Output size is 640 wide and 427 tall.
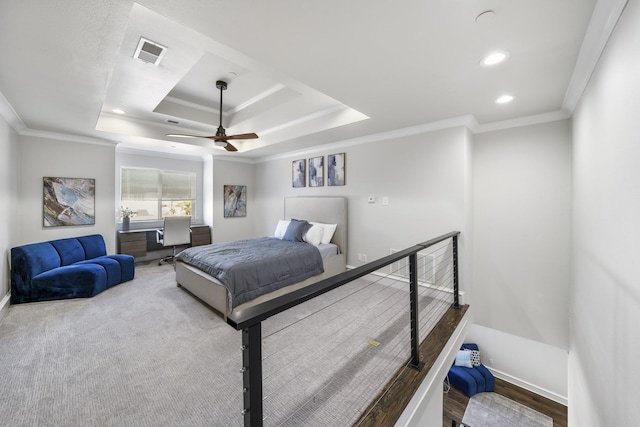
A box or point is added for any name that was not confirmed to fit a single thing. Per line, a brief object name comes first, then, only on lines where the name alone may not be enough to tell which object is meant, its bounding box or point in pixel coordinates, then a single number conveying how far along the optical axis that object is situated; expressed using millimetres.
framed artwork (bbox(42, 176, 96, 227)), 3988
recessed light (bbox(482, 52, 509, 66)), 1915
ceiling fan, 3284
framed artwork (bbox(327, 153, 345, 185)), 4609
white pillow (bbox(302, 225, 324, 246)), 4414
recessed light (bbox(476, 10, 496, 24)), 1481
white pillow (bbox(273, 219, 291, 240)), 5048
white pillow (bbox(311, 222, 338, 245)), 4539
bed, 2943
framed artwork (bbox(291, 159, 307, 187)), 5311
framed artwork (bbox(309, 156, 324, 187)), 4965
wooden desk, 5008
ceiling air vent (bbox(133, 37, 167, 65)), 2171
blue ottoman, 3584
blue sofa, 3225
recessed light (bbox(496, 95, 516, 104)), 2644
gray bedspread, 2895
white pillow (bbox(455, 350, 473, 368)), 3760
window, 5504
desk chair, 5118
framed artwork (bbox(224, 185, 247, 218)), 6188
